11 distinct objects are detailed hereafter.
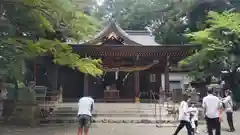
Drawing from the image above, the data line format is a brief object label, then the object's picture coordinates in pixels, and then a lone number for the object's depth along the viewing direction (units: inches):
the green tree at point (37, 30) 271.4
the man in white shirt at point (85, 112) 243.6
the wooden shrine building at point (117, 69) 530.3
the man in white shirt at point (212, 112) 231.1
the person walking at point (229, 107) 302.9
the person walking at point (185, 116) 251.3
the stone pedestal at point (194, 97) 425.4
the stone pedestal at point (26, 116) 379.7
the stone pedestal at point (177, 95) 468.5
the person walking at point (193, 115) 258.5
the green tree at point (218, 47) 478.7
